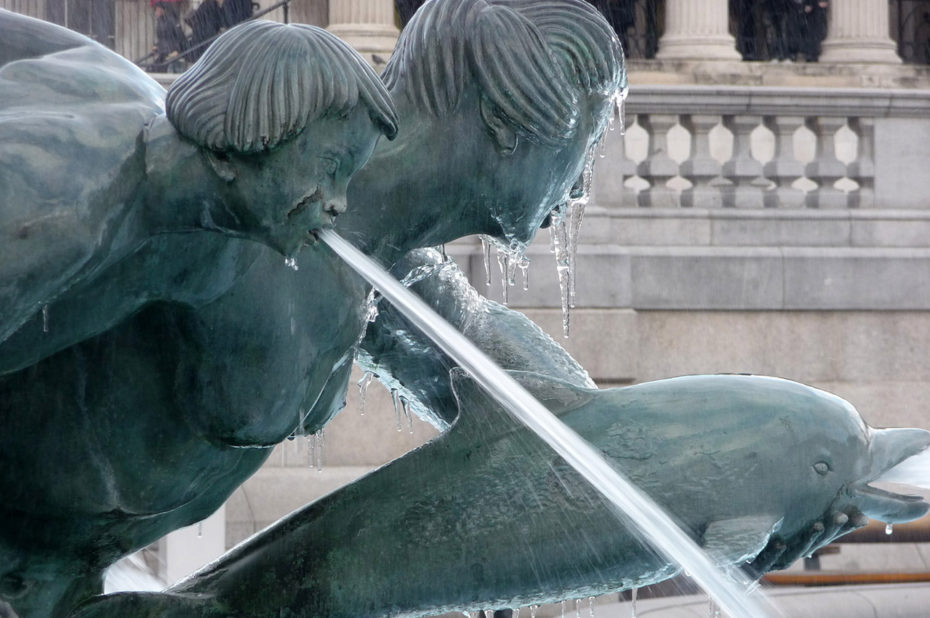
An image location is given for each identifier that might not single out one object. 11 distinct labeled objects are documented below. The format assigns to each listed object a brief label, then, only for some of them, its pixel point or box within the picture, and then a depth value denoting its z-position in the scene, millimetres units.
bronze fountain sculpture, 5641
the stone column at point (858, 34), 31094
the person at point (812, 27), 44500
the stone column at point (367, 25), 24953
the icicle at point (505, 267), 7119
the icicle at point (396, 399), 7094
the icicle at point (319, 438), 7085
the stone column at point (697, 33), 27859
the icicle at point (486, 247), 6730
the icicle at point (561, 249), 6513
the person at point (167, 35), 27645
